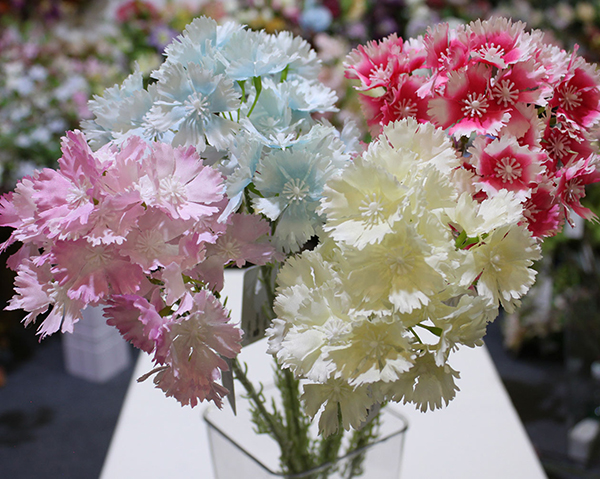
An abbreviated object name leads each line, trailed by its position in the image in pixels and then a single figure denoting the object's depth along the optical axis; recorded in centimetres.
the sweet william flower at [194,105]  37
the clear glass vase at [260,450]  56
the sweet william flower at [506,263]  34
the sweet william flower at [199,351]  33
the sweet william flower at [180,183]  33
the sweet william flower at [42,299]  34
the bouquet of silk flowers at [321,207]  32
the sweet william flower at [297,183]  37
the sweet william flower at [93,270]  32
